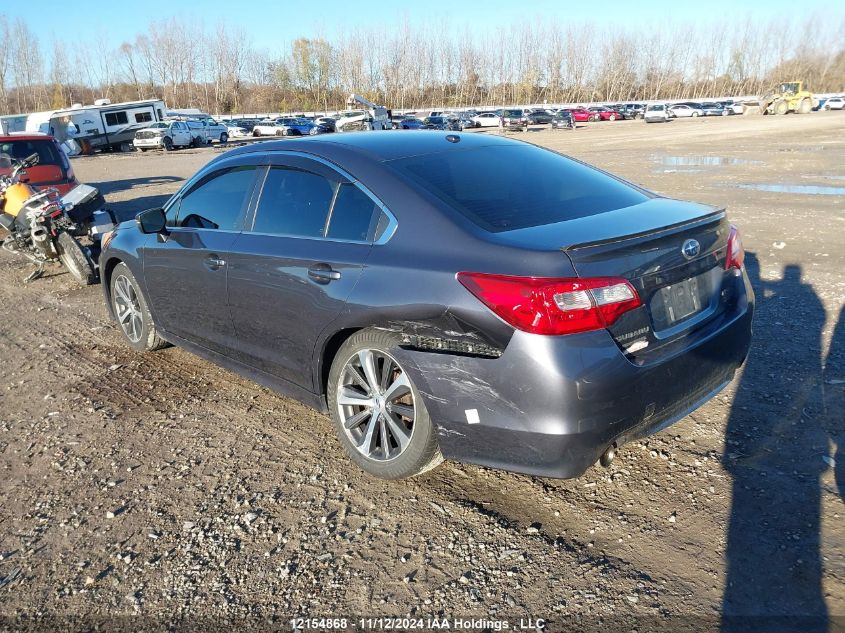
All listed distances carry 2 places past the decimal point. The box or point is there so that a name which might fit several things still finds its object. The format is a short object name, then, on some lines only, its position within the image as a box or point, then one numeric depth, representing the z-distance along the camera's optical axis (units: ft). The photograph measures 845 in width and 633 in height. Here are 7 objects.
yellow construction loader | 189.78
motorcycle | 25.71
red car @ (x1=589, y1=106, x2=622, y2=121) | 219.41
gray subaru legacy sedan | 8.71
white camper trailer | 139.64
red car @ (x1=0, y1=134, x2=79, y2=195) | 33.73
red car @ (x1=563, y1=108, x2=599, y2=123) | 217.56
